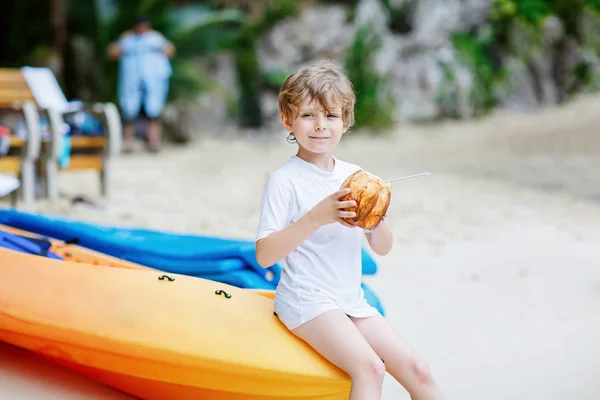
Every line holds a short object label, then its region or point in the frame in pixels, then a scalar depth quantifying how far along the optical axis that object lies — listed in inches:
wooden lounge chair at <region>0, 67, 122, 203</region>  253.9
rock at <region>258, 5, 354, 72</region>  516.7
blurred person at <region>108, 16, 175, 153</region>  414.9
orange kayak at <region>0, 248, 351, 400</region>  85.2
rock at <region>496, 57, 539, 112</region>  531.2
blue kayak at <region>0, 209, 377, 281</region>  114.9
